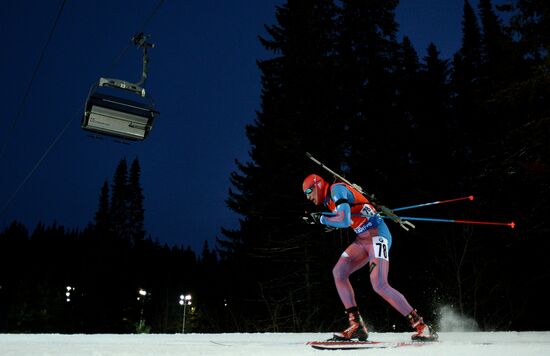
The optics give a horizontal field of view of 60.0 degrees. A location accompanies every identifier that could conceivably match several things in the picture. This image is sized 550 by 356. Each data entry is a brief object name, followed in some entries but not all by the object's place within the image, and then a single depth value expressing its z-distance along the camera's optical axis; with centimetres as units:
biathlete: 530
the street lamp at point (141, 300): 5822
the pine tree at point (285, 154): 1873
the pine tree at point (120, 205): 6950
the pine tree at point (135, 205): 6975
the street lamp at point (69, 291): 5567
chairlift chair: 815
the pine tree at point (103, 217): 6854
